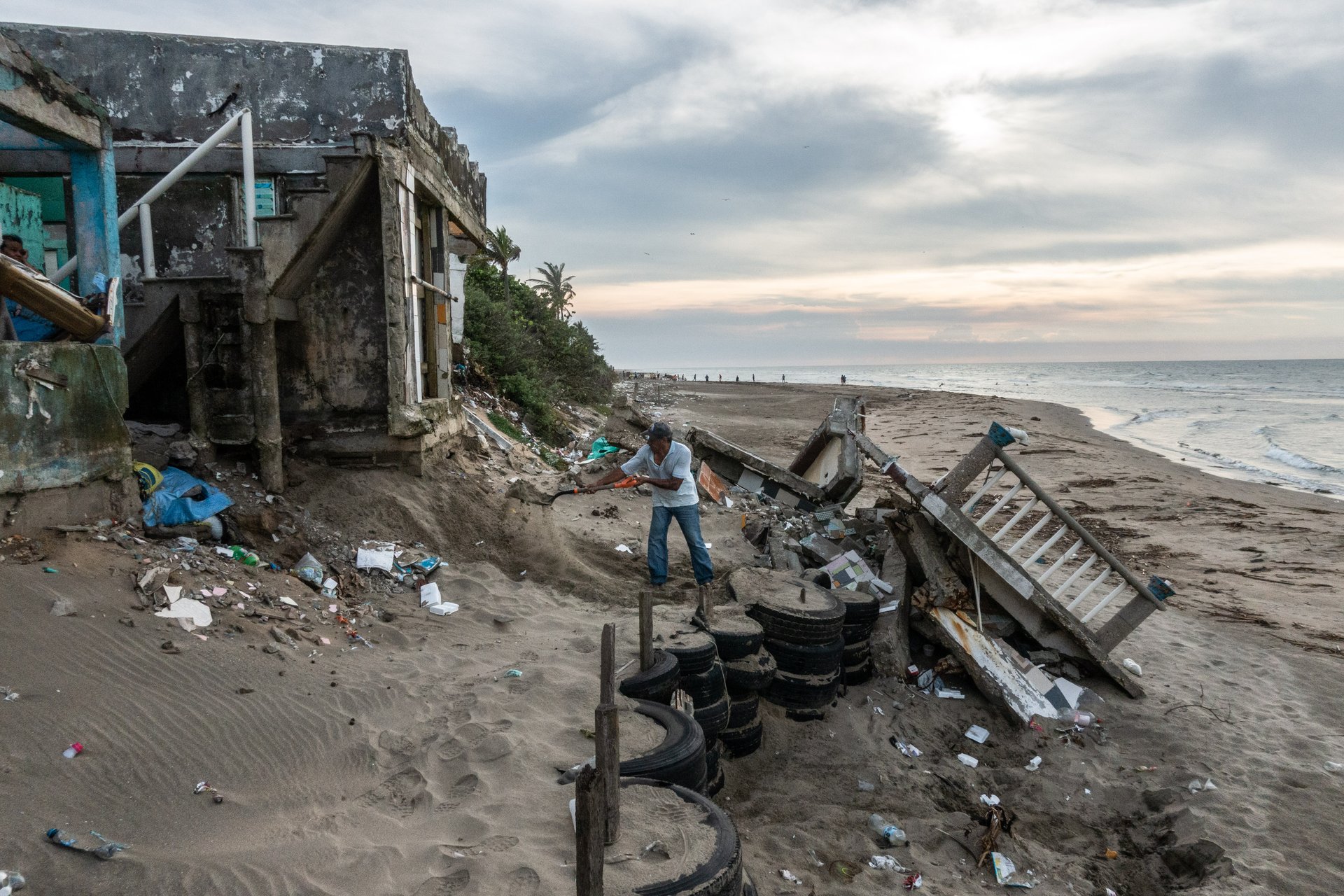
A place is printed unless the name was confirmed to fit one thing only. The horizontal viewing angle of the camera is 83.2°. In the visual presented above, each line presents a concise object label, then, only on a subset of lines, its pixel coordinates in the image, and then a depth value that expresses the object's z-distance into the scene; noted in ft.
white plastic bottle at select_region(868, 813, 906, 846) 14.69
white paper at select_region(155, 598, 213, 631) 14.70
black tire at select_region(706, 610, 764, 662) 17.81
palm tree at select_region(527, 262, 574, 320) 136.26
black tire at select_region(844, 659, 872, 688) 20.86
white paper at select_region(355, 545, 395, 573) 20.52
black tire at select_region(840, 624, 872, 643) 20.70
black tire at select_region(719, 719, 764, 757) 17.61
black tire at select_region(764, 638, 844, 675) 18.90
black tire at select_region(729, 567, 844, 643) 18.90
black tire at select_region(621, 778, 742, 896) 9.05
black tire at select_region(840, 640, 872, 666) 20.76
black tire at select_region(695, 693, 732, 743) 16.14
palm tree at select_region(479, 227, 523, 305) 94.12
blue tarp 18.08
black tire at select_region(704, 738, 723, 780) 15.60
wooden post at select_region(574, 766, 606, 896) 7.16
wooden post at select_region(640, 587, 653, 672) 14.21
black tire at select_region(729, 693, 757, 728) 17.67
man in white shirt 22.21
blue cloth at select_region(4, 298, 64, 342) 18.78
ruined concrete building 20.90
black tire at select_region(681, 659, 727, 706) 16.15
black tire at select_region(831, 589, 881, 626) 20.81
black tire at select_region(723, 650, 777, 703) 17.72
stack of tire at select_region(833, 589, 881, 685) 20.77
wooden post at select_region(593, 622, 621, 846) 8.88
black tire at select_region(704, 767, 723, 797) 15.37
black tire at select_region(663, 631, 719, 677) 16.12
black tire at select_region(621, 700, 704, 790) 12.02
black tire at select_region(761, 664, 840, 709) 19.01
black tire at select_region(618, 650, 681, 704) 14.58
